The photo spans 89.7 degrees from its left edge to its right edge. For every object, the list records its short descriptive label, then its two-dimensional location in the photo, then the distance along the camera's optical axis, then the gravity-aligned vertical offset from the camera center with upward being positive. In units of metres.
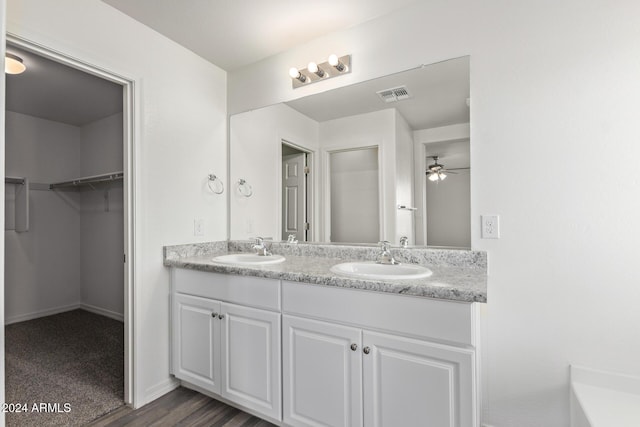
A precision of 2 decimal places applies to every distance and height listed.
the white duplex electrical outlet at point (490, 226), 1.62 -0.08
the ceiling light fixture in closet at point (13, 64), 2.12 +1.02
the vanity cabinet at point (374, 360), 1.24 -0.64
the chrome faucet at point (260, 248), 2.31 -0.25
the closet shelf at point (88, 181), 3.28 +0.37
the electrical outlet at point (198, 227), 2.31 -0.10
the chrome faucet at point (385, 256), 1.84 -0.25
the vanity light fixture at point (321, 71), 2.03 +0.94
